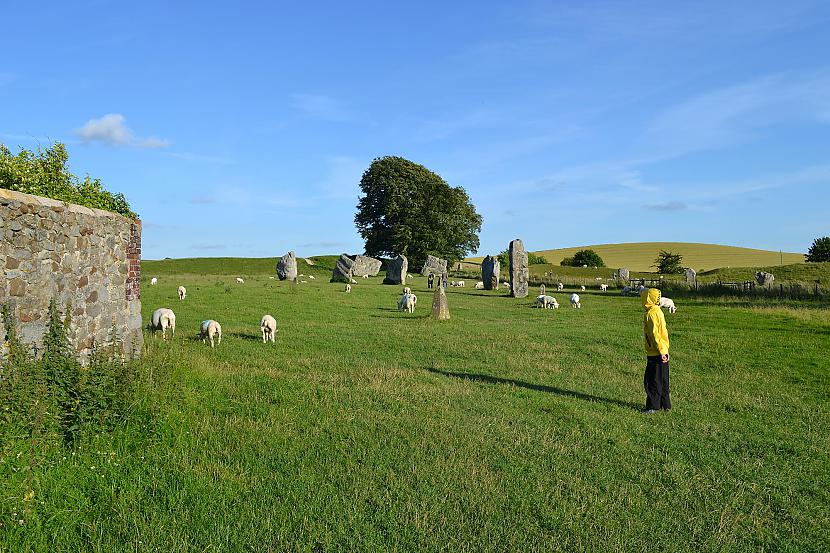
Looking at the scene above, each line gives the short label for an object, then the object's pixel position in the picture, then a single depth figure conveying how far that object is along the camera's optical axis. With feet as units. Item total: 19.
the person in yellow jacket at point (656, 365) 33.58
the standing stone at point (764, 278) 158.71
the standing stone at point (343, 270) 151.33
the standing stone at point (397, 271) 150.00
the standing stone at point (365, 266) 166.20
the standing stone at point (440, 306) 74.43
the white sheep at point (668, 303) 95.50
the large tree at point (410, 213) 211.41
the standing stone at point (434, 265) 177.43
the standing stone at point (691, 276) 168.71
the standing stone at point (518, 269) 121.90
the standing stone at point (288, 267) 146.45
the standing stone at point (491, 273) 148.05
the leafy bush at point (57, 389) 20.89
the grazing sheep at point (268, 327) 52.65
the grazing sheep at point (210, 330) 49.25
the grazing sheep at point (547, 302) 98.27
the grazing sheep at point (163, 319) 51.67
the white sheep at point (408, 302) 84.76
